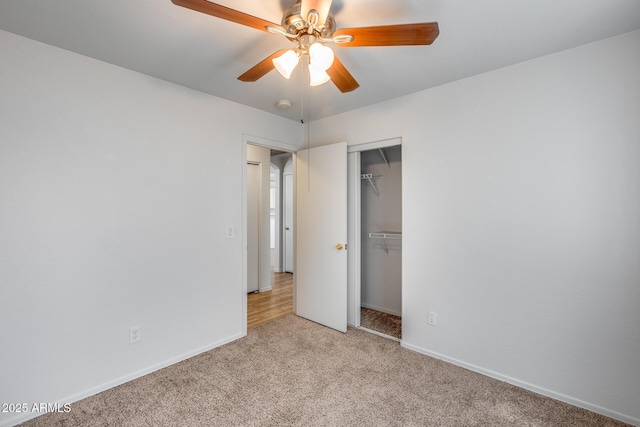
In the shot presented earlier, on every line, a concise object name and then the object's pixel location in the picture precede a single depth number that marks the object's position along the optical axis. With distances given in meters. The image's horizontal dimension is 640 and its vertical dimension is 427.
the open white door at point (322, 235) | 3.08
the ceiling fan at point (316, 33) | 1.25
